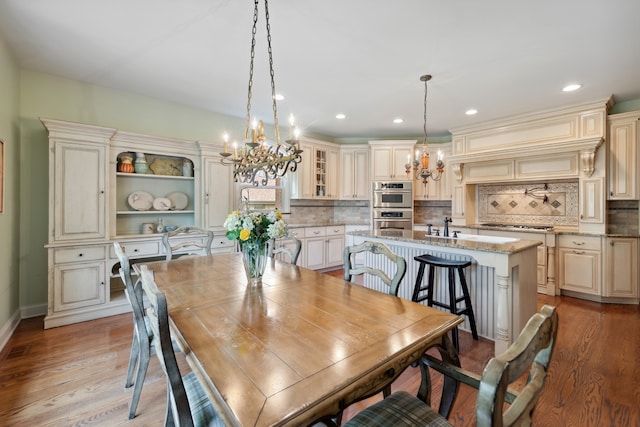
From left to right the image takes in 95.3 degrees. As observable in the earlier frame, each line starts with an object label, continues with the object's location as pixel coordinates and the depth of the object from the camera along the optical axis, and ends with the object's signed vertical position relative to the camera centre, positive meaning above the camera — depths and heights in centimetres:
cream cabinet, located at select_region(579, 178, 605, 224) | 376 +20
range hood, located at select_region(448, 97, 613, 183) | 379 +101
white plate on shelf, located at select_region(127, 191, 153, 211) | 367 +17
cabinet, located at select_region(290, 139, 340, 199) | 529 +79
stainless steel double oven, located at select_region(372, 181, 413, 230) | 549 +18
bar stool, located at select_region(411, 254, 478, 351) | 253 -67
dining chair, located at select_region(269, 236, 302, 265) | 245 -33
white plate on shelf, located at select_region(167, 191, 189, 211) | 397 +19
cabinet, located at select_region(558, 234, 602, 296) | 369 -63
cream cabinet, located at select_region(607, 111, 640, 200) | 361 +75
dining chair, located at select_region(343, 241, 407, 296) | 165 -31
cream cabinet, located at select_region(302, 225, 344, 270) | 502 -58
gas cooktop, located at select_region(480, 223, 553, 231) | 434 -18
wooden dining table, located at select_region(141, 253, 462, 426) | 81 -48
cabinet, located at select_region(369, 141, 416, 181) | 550 +106
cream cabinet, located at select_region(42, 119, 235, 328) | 294 +12
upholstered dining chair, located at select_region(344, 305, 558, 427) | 61 -41
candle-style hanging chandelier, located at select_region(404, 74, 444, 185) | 297 +54
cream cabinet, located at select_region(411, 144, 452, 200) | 554 +56
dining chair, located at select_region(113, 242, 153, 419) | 160 -70
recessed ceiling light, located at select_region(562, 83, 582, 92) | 329 +147
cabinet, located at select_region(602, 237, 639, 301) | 355 -64
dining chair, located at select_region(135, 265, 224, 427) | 100 -56
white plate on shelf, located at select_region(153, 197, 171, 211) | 379 +13
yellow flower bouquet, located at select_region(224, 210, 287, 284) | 178 -12
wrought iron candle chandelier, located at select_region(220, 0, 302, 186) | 192 +44
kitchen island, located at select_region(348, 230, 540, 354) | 227 -52
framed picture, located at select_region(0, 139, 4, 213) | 253 +33
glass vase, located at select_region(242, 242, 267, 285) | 182 -29
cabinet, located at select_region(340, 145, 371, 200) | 581 +91
